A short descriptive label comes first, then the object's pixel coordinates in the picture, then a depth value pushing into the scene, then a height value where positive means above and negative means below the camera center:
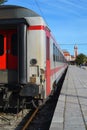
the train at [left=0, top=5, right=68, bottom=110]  4.68 +0.25
